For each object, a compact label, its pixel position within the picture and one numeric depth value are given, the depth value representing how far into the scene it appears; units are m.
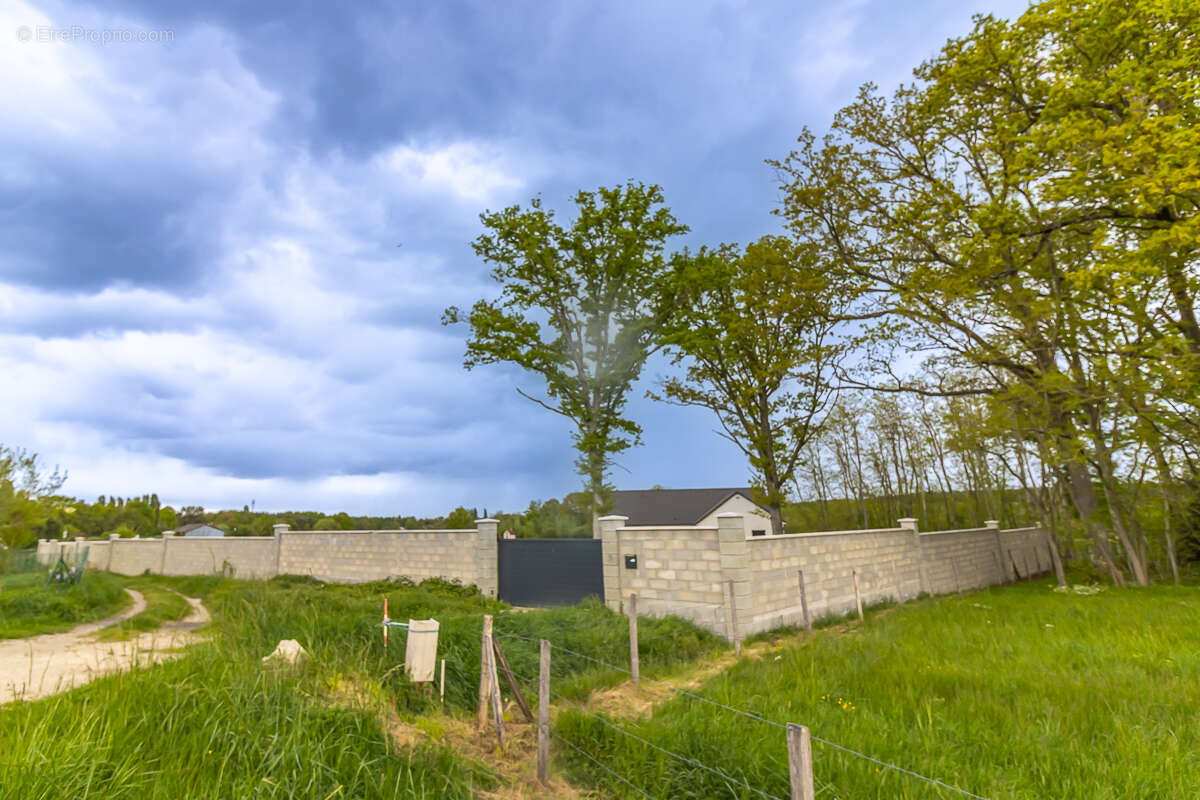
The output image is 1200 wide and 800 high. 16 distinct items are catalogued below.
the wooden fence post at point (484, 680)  5.98
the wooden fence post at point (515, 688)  5.77
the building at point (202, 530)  55.76
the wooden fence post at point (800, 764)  2.81
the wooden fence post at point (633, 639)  8.02
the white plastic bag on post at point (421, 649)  6.33
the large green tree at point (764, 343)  19.86
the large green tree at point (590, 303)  23.38
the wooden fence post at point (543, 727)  4.90
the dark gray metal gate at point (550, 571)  14.36
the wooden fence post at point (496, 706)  5.53
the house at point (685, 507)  34.00
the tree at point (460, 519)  30.45
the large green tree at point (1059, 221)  12.81
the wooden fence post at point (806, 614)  11.52
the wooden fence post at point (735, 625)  10.16
